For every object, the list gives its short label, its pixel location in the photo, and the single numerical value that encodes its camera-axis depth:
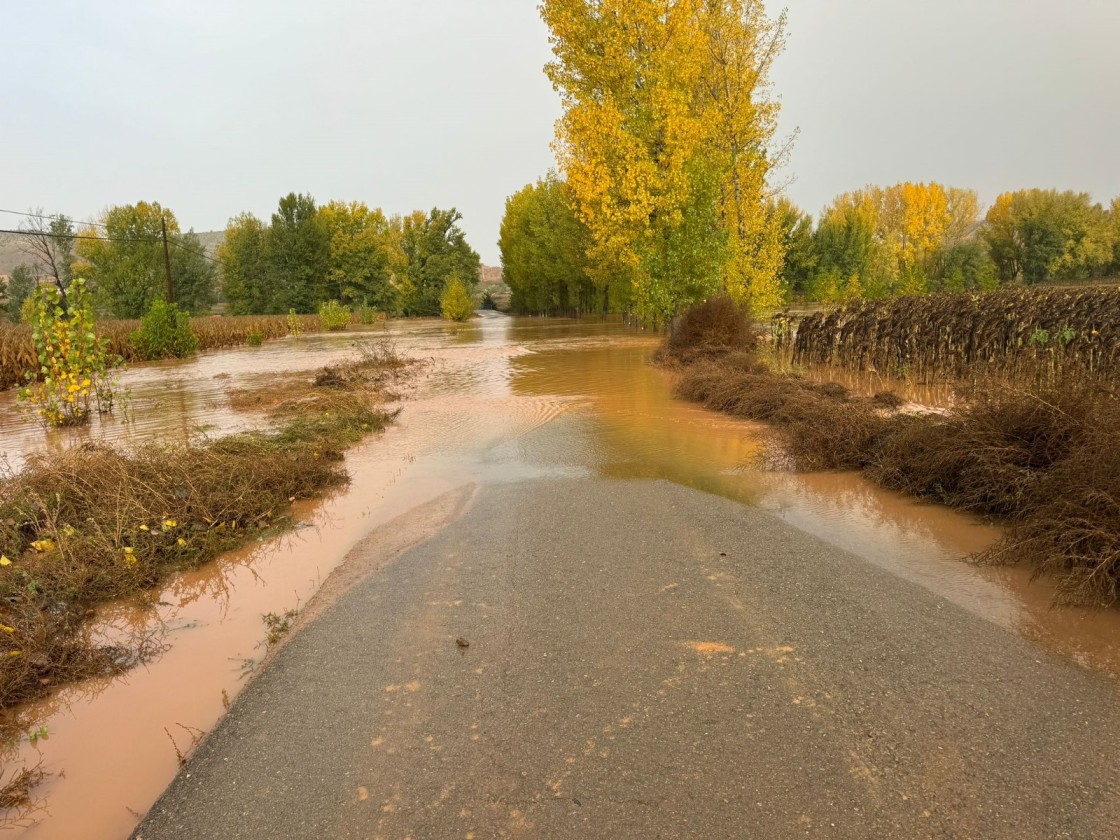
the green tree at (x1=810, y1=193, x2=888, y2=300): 65.94
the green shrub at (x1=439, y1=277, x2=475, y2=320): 57.12
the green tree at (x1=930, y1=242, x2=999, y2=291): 61.78
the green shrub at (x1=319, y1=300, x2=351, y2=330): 51.22
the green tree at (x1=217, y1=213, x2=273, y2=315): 74.12
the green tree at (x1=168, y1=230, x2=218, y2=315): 67.81
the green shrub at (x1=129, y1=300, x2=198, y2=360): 27.59
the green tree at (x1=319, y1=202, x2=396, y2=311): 74.88
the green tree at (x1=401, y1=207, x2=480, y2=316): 78.12
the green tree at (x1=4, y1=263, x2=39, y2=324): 71.69
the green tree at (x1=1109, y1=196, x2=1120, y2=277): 61.84
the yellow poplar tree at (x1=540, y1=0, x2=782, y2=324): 21.12
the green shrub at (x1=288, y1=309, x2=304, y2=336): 48.58
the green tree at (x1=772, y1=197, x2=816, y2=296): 61.97
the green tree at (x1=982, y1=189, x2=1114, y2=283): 61.88
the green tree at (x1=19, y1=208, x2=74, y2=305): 48.64
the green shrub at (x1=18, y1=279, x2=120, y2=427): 11.19
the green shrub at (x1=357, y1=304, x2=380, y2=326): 59.50
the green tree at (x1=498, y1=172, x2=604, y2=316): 42.47
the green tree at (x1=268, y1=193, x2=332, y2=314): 71.38
